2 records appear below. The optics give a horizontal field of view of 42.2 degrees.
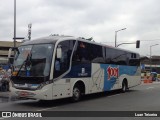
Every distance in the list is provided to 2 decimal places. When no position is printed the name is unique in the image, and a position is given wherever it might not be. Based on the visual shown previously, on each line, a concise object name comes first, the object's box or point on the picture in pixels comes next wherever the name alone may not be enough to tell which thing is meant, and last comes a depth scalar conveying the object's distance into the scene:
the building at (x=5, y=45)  61.90
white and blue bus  9.23
